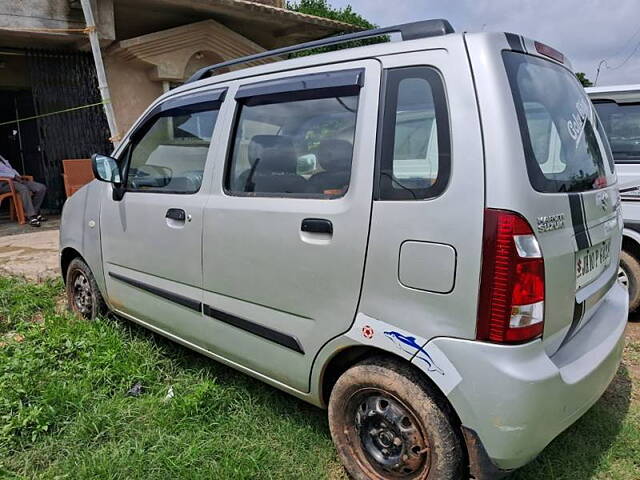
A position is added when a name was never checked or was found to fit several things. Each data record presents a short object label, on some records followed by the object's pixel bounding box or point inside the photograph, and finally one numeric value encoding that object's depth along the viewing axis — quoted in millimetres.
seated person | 7812
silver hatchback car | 1742
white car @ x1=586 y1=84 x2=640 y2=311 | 4062
